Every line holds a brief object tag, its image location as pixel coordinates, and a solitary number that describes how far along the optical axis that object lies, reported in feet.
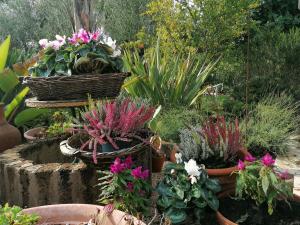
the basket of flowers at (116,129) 5.98
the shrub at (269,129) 9.97
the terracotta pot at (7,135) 8.36
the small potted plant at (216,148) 6.82
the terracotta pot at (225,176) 6.56
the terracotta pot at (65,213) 4.99
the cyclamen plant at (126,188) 5.64
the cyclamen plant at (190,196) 5.85
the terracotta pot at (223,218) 5.50
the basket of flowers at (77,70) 6.91
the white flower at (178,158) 6.54
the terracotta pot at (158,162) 8.71
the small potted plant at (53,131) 9.10
